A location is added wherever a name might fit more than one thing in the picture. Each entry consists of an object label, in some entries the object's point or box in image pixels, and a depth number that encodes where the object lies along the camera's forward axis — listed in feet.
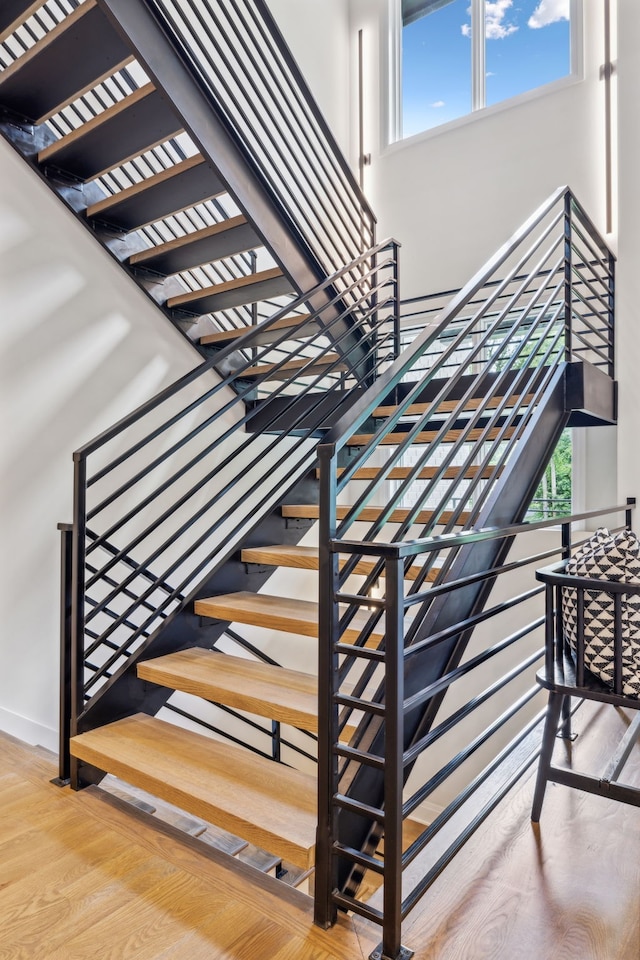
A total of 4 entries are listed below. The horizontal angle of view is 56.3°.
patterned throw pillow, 4.72
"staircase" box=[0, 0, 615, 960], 4.57
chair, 4.67
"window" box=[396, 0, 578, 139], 15.02
